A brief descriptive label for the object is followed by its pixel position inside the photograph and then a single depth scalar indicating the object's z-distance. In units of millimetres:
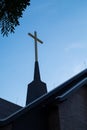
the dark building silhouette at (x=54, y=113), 9414
